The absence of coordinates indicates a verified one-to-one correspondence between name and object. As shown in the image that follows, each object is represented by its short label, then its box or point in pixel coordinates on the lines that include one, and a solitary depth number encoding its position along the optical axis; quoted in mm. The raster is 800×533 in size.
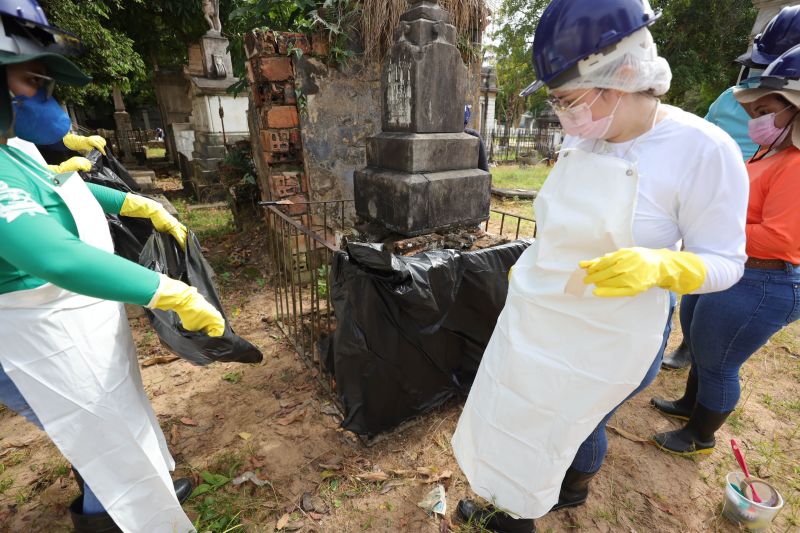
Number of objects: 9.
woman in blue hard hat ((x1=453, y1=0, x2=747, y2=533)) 1073
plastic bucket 1790
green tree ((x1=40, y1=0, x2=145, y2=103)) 6867
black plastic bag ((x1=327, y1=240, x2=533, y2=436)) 1964
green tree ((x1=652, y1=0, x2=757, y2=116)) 13820
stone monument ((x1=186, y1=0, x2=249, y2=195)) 7555
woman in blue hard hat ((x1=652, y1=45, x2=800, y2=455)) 1535
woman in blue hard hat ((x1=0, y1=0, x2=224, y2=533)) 1111
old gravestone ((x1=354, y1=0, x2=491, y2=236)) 2773
